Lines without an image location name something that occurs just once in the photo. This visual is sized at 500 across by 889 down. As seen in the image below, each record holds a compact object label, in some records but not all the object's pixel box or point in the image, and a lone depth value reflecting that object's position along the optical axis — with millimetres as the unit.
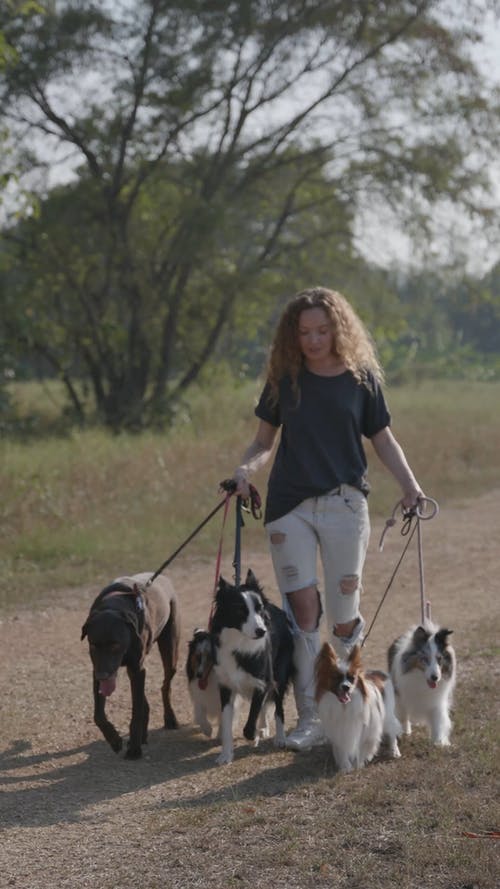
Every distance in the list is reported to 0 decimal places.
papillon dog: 10492
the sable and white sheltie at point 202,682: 12047
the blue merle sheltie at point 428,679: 11227
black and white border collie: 10961
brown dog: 11102
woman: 11055
